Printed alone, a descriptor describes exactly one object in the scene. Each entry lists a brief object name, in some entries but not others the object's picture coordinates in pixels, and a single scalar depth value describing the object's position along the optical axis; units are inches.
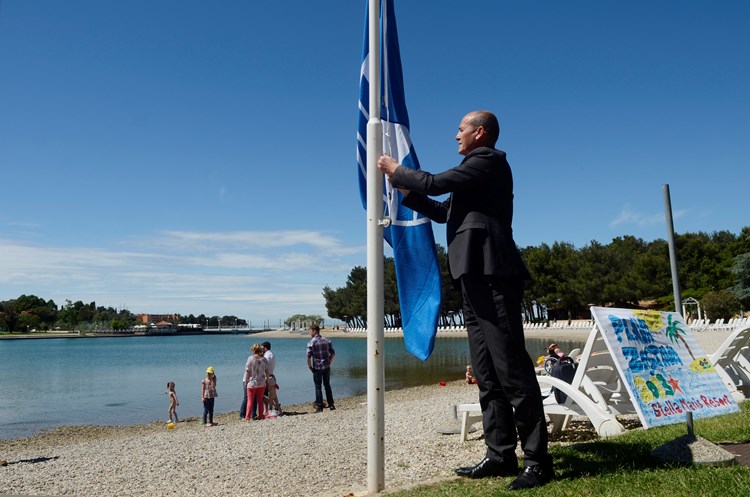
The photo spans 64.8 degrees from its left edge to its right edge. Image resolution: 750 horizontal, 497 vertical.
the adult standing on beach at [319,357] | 560.2
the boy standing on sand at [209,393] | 555.8
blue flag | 159.3
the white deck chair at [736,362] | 290.8
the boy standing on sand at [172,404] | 641.6
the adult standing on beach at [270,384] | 577.0
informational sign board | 208.2
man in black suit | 127.4
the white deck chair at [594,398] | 204.7
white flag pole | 140.9
